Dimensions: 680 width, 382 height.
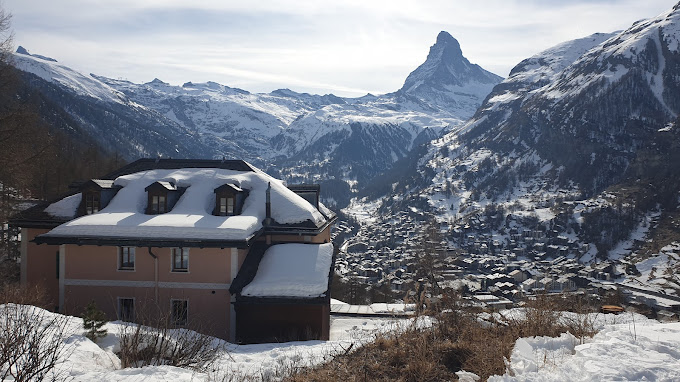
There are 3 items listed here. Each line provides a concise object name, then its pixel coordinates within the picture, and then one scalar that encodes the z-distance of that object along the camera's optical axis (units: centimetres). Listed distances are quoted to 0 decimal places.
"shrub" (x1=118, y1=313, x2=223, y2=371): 967
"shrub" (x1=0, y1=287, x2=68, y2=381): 650
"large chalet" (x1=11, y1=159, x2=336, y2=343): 2120
